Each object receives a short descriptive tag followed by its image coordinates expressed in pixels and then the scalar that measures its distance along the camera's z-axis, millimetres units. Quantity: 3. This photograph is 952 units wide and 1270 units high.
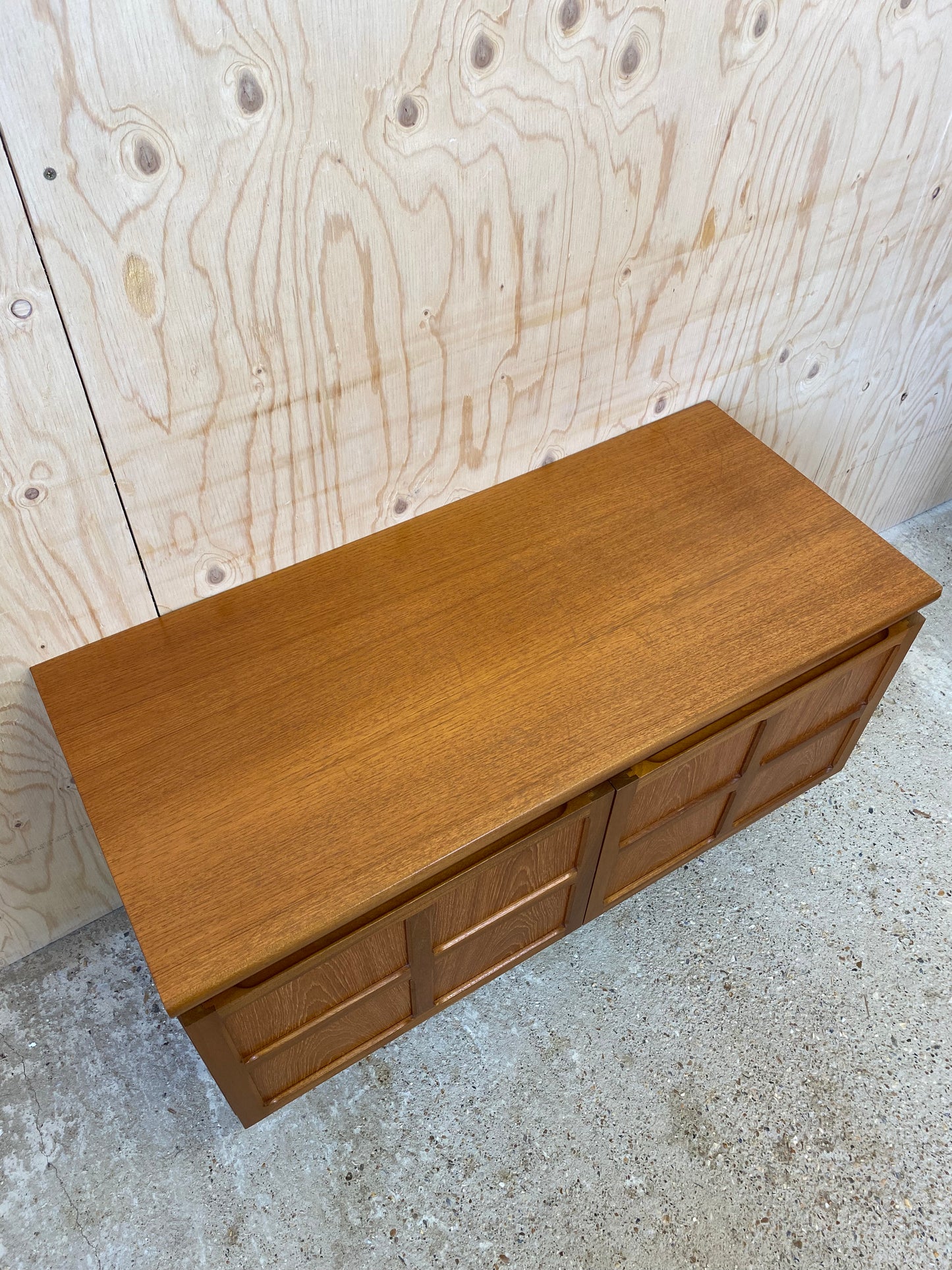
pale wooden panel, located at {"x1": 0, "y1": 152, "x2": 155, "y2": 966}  904
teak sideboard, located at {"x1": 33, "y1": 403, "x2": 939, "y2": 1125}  993
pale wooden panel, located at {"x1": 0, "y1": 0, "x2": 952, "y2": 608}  853
